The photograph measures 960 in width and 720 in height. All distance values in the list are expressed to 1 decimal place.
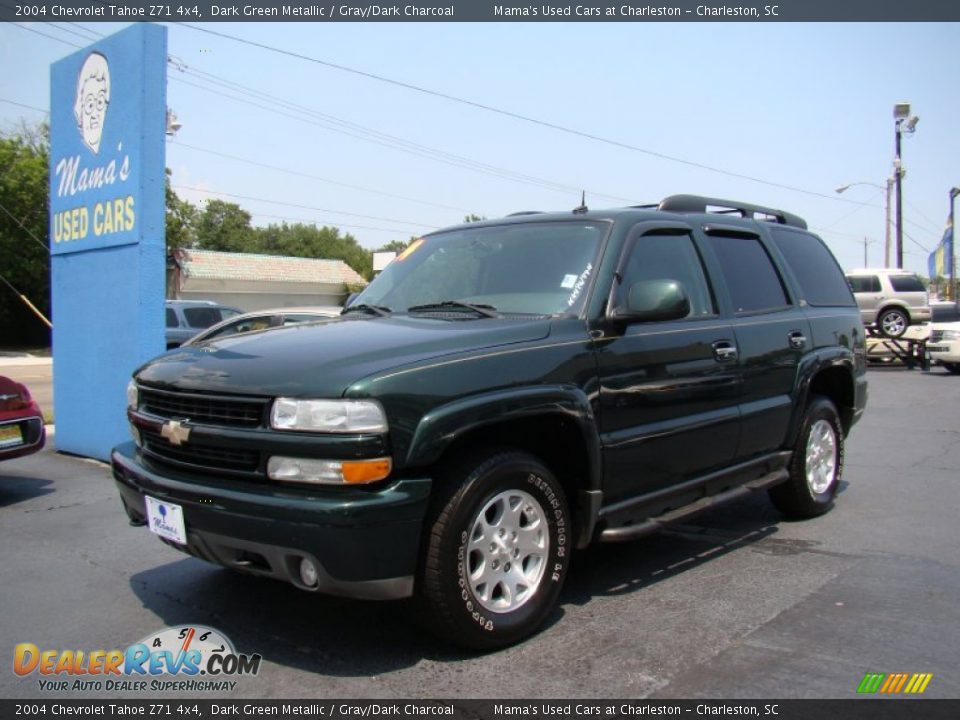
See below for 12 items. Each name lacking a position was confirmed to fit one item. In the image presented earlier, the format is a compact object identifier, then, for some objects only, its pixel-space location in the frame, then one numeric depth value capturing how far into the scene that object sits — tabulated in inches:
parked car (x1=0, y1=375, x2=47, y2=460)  262.2
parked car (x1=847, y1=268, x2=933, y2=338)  866.1
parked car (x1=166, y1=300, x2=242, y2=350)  648.4
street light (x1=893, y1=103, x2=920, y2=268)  1016.9
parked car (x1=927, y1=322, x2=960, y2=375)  685.3
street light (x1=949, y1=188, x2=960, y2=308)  1305.4
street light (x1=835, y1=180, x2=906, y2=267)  1427.2
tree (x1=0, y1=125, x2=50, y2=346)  1226.6
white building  1528.1
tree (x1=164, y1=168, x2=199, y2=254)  1424.7
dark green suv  122.7
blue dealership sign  305.9
